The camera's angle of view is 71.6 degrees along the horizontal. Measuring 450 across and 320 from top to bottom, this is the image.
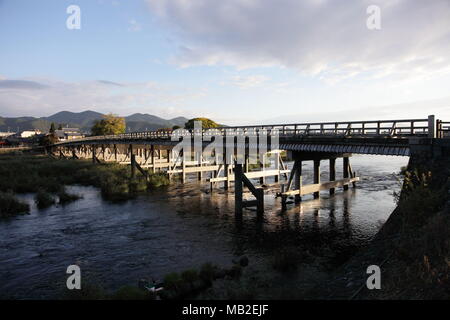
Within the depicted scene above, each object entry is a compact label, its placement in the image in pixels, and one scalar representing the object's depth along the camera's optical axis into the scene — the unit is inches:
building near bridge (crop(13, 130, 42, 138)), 7432.1
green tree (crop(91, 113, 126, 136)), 4052.7
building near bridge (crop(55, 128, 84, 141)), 6122.1
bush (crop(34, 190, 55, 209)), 1018.7
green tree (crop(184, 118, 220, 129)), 4306.1
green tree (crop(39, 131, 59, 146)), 3773.6
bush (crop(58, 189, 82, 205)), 1086.4
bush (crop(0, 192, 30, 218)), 912.8
